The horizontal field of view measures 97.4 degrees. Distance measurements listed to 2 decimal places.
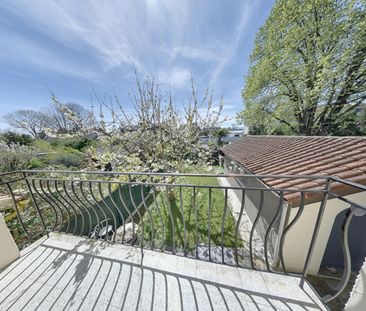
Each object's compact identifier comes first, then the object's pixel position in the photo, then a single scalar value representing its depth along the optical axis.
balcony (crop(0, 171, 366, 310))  1.51
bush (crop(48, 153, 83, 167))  10.90
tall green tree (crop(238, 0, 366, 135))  7.38
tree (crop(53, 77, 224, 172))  4.61
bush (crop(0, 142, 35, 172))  7.11
